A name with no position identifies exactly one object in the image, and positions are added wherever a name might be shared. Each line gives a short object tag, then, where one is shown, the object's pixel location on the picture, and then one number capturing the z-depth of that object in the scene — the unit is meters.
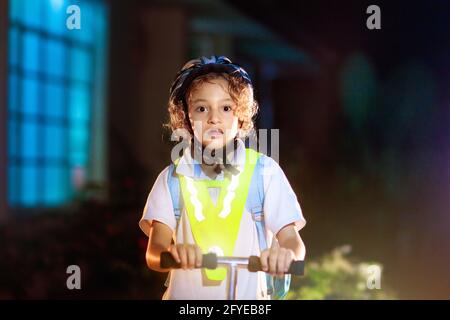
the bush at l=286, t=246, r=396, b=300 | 7.81
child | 4.62
